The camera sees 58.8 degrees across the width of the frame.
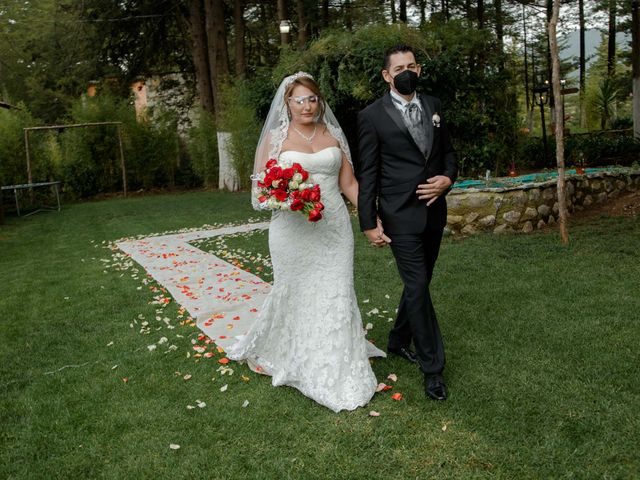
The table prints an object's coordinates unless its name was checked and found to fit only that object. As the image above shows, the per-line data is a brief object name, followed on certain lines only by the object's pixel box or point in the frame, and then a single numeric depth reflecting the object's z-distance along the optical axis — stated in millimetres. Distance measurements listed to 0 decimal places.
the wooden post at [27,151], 16197
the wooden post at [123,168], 18062
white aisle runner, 4703
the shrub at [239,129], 15344
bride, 3238
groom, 3051
